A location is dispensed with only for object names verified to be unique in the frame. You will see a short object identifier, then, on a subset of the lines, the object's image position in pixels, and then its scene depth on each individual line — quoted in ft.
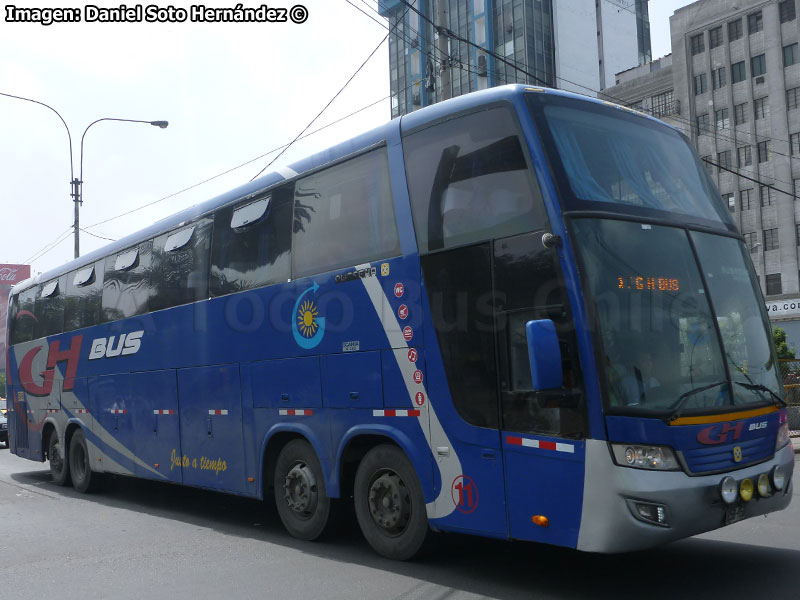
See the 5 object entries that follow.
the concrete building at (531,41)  220.02
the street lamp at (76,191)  88.30
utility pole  47.47
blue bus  19.74
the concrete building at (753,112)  162.50
